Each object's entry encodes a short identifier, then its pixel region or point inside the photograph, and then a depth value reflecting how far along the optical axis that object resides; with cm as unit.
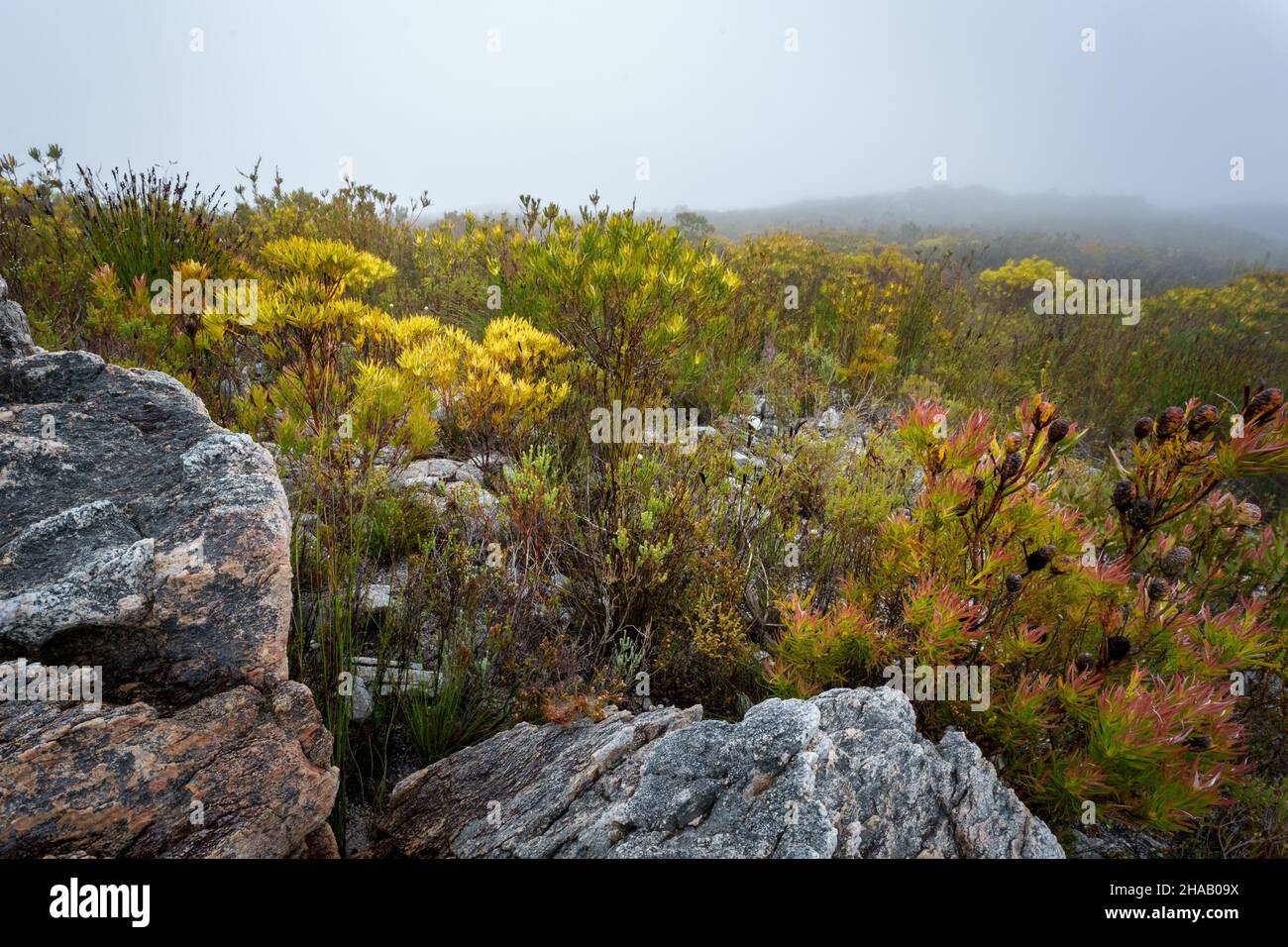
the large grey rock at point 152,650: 125
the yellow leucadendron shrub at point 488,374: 320
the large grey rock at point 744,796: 145
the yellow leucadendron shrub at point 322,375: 259
